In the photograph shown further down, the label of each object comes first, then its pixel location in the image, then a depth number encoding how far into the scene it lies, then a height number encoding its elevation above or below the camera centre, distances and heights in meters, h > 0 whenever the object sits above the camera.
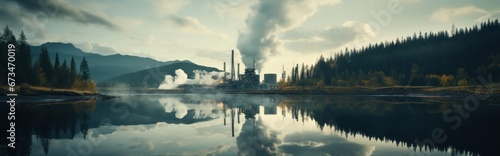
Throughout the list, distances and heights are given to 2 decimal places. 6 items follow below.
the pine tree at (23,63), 86.44 +6.78
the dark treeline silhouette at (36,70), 86.44 +5.32
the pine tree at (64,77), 107.31 +3.24
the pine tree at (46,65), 102.62 +7.25
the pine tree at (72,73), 113.70 +5.01
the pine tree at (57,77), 104.19 +3.22
